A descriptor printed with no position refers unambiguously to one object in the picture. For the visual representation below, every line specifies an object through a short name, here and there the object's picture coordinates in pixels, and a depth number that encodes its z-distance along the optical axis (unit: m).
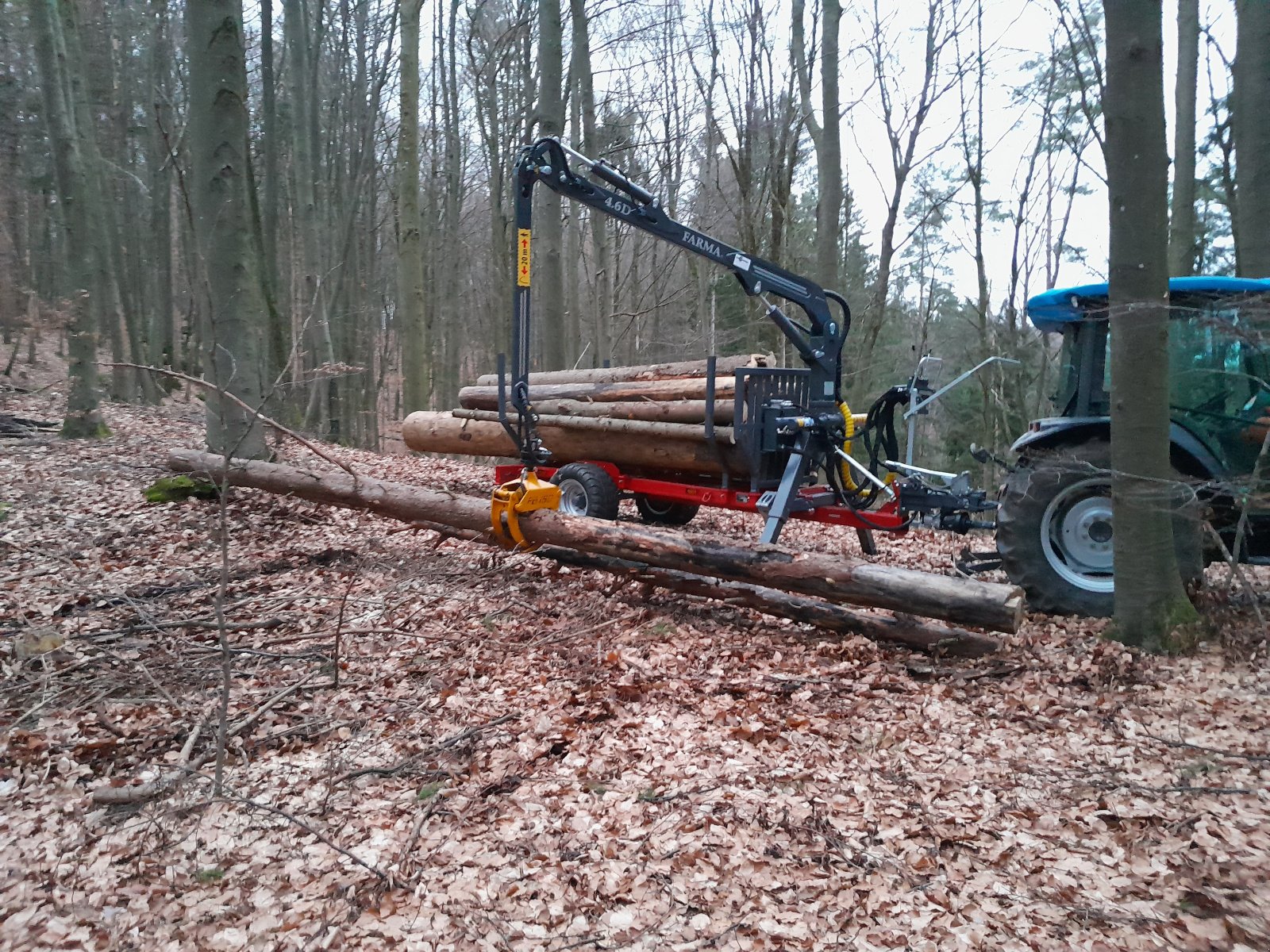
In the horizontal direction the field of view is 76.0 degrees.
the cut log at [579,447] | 8.09
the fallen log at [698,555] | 4.98
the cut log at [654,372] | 8.26
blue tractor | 5.54
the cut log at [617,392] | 8.25
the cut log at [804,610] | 5.09
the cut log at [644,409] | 7.82
